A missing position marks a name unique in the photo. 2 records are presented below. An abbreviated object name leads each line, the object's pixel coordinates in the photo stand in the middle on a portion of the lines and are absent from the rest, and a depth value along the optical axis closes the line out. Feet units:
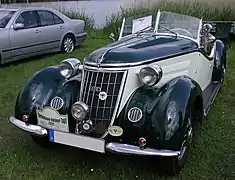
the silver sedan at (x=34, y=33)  17.15
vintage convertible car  6.75
